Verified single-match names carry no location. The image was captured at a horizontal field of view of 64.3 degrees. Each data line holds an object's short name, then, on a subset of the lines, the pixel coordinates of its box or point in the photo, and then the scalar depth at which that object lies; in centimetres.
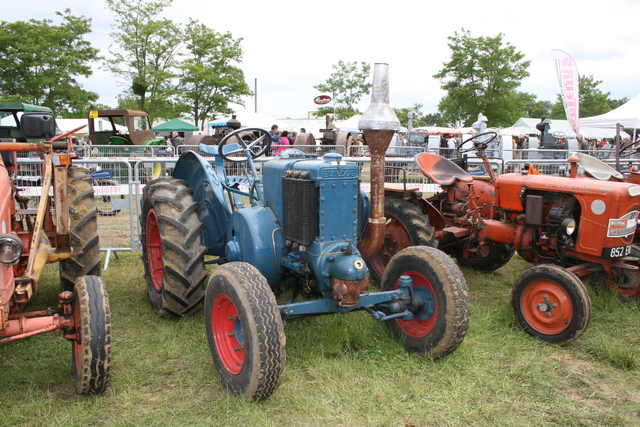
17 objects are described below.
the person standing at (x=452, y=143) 1852
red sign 2645
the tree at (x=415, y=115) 5066
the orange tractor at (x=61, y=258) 275
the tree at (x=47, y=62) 2591
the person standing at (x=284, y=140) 1644
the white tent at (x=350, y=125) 2623
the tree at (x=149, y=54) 2867
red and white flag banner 1345
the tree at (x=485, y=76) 3359
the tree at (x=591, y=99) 5328
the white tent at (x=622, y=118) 1805
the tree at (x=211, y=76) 2950
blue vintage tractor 287
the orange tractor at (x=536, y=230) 388
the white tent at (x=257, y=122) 2277
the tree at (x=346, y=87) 4094
